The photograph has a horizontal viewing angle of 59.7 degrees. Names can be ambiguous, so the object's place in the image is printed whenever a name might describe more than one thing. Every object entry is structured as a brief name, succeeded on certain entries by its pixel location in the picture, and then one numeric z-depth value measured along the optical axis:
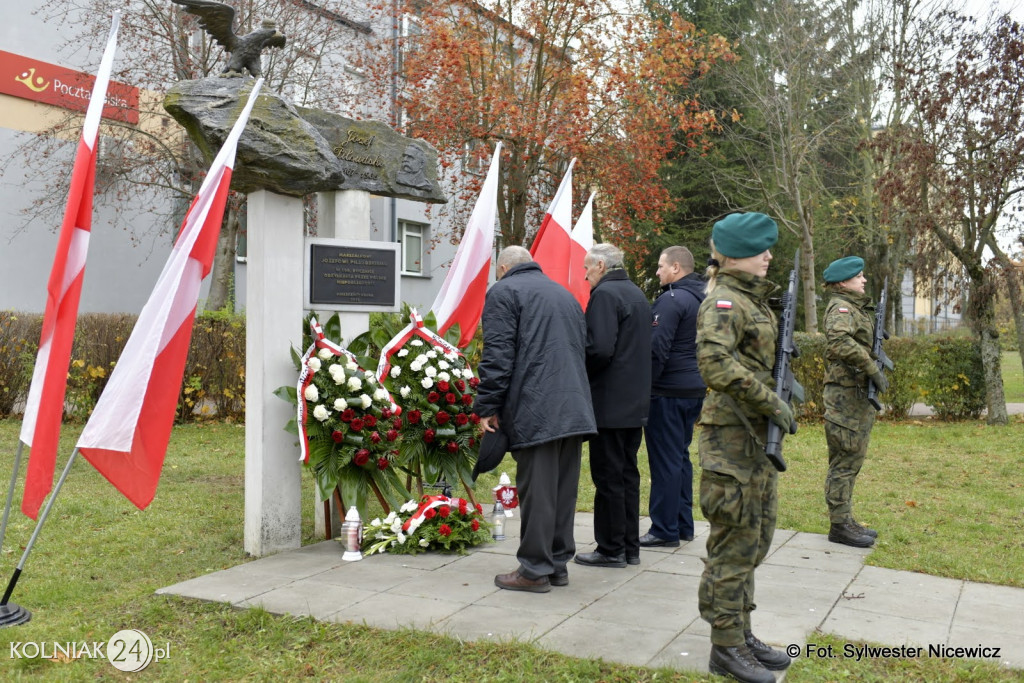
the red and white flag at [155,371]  4.72
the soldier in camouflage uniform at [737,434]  3.80
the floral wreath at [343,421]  6.11
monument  5.97
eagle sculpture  6.17
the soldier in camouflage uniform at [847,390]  6.35
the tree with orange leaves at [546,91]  15.27
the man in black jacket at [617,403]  5.75
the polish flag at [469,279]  7.59
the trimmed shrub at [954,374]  14.74
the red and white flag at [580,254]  8.53
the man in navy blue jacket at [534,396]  5.17
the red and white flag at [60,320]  4.52
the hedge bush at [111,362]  13.20
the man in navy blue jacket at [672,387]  6.29
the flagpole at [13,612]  4.75
